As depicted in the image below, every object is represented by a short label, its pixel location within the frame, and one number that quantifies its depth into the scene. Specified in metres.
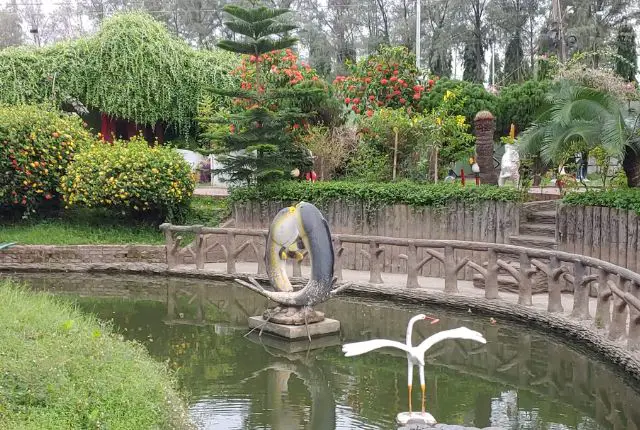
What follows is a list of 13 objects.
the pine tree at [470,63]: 37.62
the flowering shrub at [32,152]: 15.68
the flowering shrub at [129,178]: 15.14
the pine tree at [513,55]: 37.22
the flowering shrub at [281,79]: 15.87
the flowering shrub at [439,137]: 14.70
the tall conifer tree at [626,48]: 25.49
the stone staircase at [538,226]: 11.72
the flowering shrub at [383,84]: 17.23
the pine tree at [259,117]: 14.76
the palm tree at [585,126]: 10.23
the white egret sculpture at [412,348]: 5.39
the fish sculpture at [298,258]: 8.76
